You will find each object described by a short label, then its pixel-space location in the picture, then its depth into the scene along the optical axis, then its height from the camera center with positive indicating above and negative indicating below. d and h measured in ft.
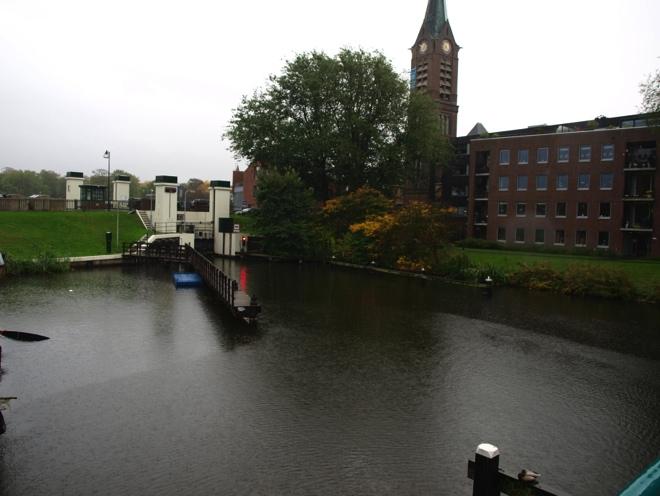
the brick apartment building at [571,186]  166.81 +14.39
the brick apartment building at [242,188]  405.51 +24.93
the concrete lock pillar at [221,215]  171.83 +1.07
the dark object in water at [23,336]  52.52 -12.51
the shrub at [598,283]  103.86 -10.25
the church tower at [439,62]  281.95 +85.04
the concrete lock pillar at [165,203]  174.47 +4.48
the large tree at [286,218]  163.86 +0.61
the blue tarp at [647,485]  15.81 -7.43
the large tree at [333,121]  181.47 +34.52
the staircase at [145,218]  177.50 -0.67
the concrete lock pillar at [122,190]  201.36 +9.53
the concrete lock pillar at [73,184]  204.03 +11.27
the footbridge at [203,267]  70.61 -10.34
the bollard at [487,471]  23.84 -10.72
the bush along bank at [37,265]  110.42 -10.87
